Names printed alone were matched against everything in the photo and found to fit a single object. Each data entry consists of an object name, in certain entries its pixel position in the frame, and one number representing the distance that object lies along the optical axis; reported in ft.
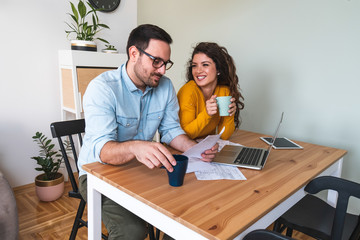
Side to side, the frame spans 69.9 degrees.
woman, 5.08
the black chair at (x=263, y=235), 2.10
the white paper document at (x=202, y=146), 3.06
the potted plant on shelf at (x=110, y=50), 8.06
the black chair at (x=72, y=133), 4.39
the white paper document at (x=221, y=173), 3.17
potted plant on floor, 6.99
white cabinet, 7.23
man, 3.33
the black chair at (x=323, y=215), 3.27
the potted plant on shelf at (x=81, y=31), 7.39
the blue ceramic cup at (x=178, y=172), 2.75
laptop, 3.59
